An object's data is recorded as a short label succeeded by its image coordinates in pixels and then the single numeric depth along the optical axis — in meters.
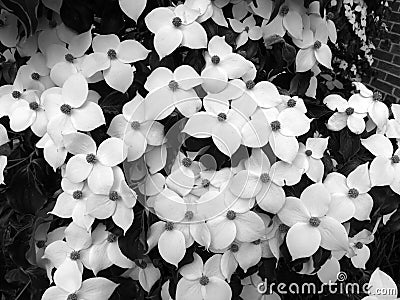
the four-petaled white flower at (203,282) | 0.88
